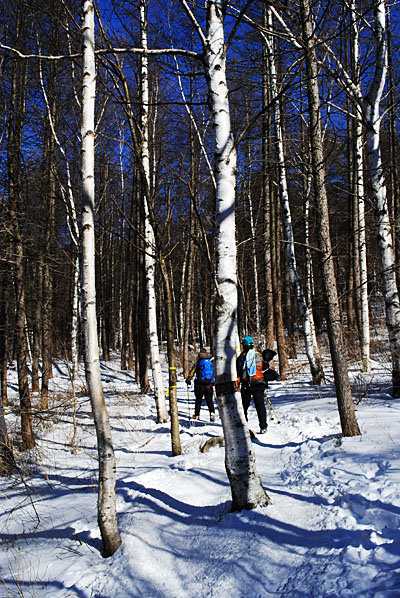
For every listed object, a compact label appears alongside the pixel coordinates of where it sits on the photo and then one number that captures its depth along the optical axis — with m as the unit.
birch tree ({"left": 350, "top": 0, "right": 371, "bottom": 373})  10.34
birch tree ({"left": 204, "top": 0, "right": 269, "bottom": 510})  3.64
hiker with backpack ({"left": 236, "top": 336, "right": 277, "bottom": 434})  7.10
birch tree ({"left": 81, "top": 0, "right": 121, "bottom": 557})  3.61
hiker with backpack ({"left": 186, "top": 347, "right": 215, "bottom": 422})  9.01
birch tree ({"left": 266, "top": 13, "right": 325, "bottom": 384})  10.46
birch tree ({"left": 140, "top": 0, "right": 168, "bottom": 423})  8.25
